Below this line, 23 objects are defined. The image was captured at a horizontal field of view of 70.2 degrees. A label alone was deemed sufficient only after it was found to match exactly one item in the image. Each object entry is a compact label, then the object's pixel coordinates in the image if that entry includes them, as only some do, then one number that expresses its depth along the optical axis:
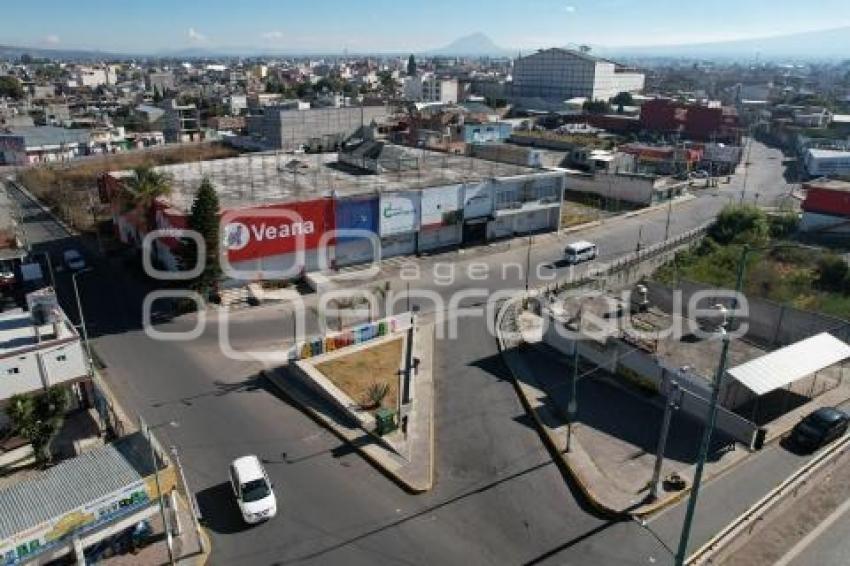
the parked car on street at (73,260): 39.83
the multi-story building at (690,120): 95.94
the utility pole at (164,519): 16.54
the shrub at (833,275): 37.16
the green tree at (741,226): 46.69
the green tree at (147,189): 37.53
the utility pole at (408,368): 25.62
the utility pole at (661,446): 17.75
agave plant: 24.81
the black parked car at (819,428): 22.08
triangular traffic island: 21.83
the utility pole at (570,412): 21.16
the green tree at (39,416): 20.11
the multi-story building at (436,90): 159.88
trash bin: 22.70
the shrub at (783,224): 51.00
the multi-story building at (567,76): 156.50
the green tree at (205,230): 32.59
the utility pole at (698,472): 13.12
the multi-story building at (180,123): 99.62
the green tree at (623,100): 144.95
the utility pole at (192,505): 17.51
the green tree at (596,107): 132.00
